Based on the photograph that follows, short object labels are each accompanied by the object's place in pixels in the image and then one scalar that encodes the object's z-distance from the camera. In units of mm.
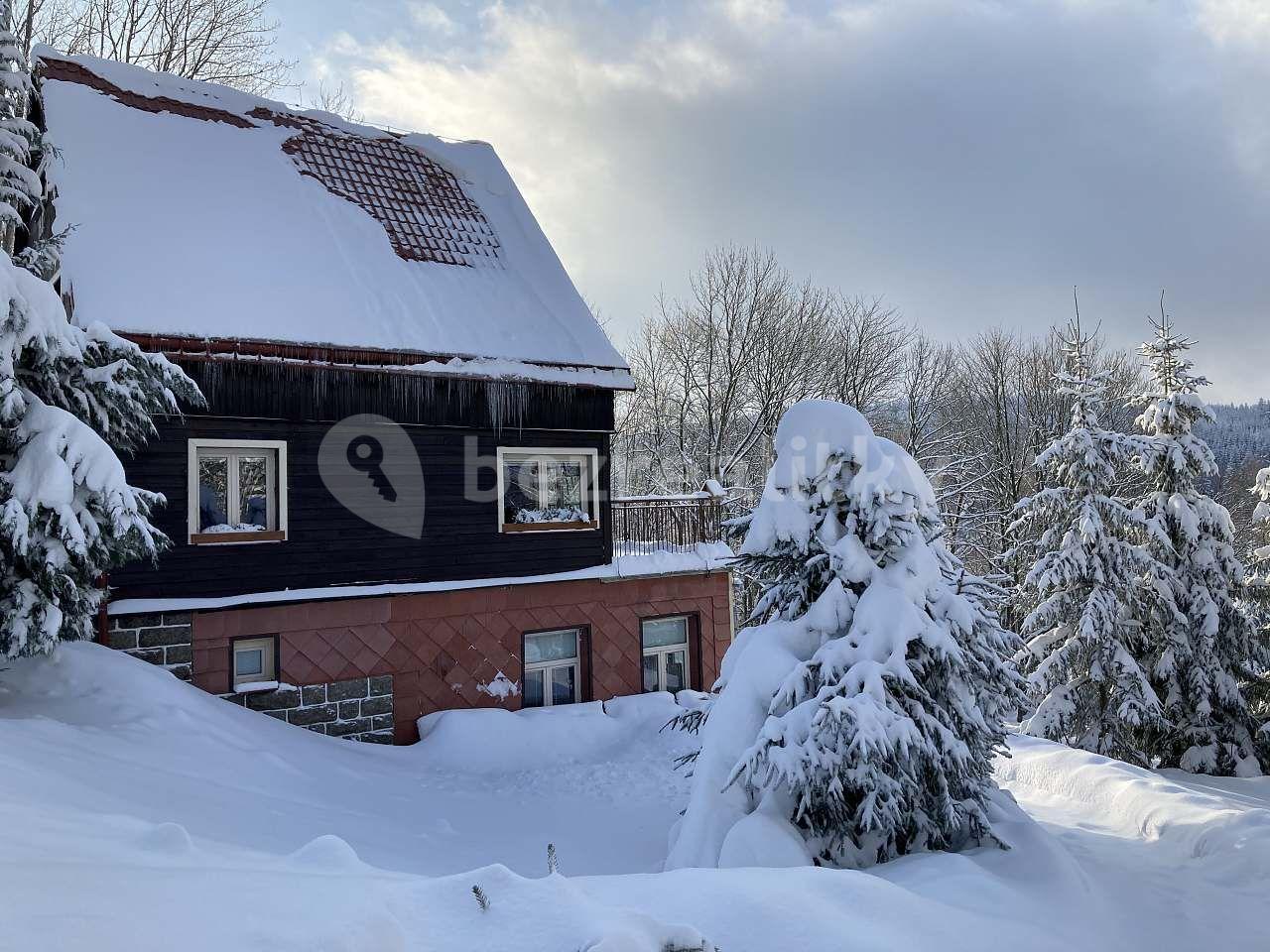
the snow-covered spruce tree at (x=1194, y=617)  13688
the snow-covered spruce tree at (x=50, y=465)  6578
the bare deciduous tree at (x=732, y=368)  26016
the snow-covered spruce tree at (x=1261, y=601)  14352
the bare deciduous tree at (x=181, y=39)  17781
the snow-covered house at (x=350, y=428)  9852
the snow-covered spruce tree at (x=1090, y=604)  13680
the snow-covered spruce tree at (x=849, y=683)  5477
